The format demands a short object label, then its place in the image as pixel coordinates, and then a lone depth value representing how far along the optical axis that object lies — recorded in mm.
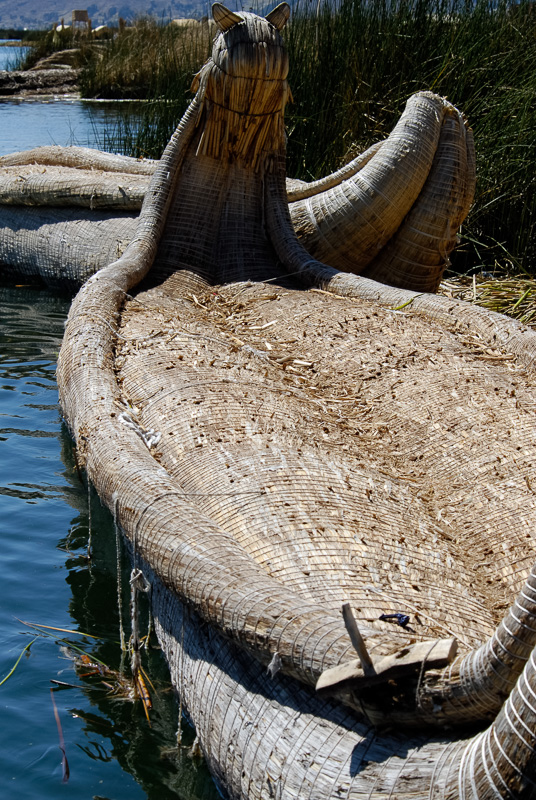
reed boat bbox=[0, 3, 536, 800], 1788
